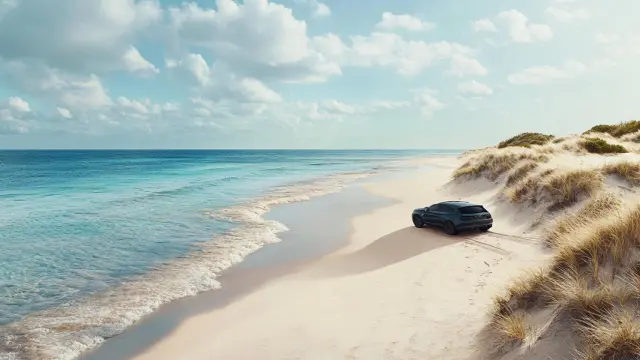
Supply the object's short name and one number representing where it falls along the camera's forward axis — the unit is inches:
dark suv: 739.4
